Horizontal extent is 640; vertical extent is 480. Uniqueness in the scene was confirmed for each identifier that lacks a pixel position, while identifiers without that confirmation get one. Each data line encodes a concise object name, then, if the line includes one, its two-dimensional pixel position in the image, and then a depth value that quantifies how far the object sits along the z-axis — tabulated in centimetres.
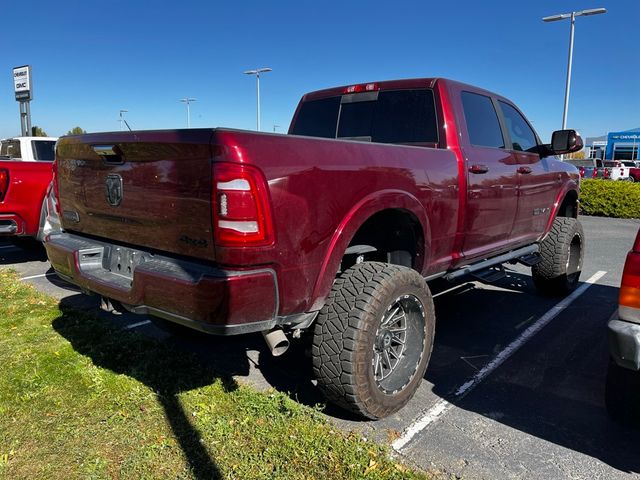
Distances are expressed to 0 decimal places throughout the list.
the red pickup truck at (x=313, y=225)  224
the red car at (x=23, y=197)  624
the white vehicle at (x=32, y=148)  850
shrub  1449
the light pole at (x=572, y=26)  1720
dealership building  4919
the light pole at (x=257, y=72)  3047
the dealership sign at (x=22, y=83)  1280
